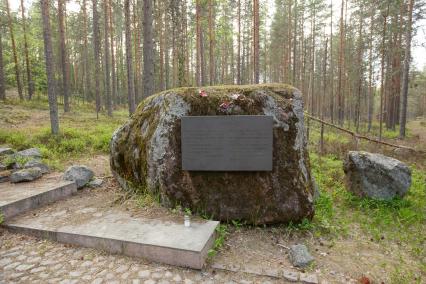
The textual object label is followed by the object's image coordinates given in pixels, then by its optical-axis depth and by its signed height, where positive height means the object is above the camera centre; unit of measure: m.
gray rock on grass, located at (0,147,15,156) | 6.14 -0.85
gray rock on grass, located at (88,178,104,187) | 5.13 -1.35
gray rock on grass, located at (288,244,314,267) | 2.97 -1.68
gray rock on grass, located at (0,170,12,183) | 5.07 -1.17
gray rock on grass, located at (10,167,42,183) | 4.91 -1.14
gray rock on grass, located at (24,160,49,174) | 5.65 -1.09
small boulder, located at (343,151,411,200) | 4.98 -1.25
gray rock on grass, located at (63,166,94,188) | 5.00 -1.17
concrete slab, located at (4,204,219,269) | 2.79 -1.43
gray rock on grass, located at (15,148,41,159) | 6.32 -0.94
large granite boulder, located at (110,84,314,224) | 3.70 -0.81
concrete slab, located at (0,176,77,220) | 3.72 -1.27
